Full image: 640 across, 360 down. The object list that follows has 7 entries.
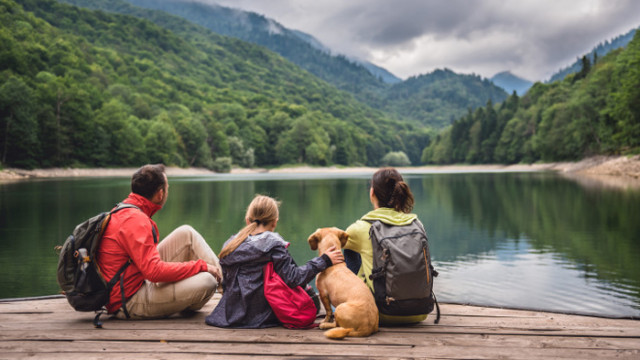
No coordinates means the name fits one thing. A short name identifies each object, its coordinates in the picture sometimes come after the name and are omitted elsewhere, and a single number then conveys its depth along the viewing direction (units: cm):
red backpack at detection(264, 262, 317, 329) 374
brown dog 347
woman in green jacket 389
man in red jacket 361
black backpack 356
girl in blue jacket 373
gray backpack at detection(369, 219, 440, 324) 365
